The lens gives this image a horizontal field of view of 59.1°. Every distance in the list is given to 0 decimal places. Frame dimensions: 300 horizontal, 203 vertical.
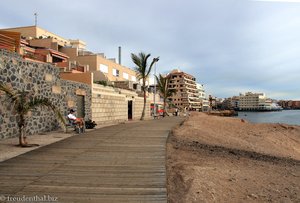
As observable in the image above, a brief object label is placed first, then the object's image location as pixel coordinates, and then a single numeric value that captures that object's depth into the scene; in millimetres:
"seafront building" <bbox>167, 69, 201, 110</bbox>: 111425
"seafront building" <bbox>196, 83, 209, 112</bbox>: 134875
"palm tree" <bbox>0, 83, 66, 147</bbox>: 8461
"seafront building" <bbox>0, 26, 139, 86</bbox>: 28728
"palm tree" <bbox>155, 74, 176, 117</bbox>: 39719
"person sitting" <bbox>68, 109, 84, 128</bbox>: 12539
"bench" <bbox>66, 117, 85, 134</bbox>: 12523
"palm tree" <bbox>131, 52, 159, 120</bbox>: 25547
